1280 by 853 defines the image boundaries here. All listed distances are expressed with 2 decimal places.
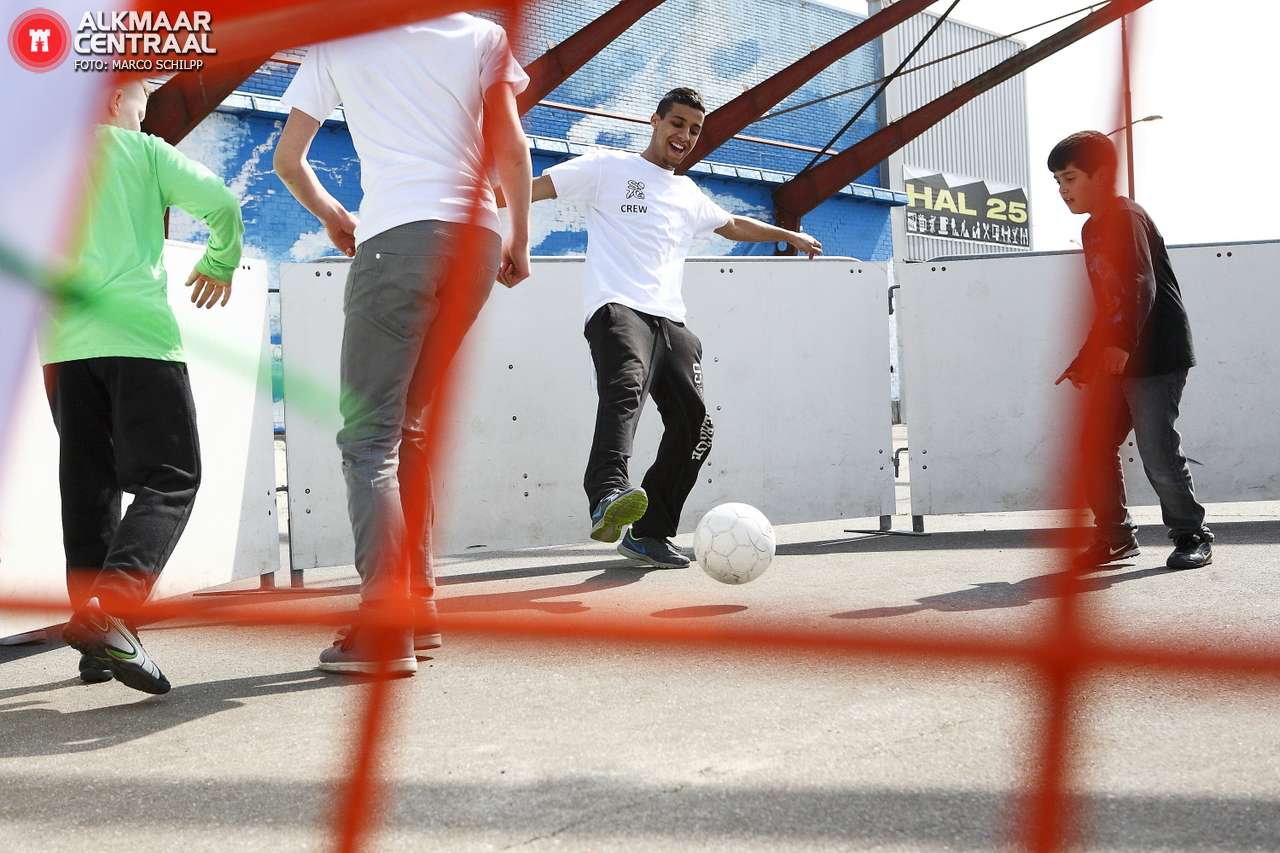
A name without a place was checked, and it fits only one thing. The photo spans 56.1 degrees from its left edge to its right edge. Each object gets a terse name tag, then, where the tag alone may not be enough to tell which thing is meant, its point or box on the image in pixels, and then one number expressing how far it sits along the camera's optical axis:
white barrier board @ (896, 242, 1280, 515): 4.61
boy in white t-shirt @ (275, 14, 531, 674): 2.18
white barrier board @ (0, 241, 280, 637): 2.65
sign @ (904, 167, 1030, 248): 13.92
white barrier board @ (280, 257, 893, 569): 3.86
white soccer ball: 2.98
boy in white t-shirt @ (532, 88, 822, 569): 3.34
